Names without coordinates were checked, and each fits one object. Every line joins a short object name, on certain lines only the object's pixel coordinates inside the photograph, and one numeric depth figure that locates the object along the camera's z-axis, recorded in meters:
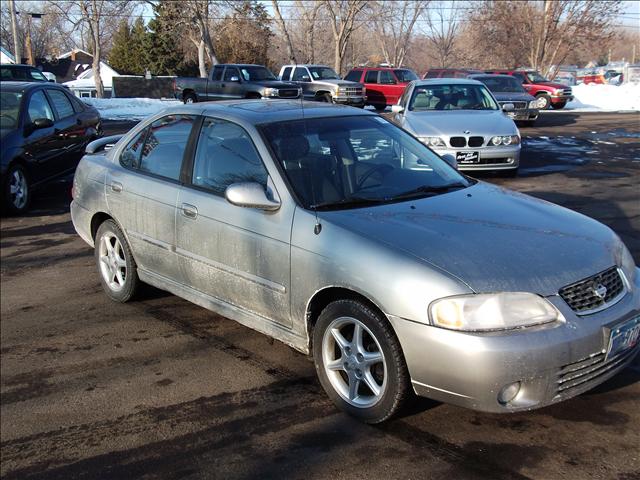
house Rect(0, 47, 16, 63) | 54.70
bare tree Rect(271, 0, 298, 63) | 40.06
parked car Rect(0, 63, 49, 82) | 22.43
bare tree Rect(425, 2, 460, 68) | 60.72
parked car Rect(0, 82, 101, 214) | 8.68
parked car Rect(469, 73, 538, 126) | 20.30
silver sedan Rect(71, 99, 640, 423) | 3.14
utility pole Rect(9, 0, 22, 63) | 34.44
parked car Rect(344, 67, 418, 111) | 26.81
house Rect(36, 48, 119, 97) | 63.01
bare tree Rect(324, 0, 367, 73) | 40.69
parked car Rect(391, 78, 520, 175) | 10.24
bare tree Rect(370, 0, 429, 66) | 49.31
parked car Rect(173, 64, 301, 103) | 22.56
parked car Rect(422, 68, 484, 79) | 25.32
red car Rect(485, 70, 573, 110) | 28.39
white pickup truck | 25.38
